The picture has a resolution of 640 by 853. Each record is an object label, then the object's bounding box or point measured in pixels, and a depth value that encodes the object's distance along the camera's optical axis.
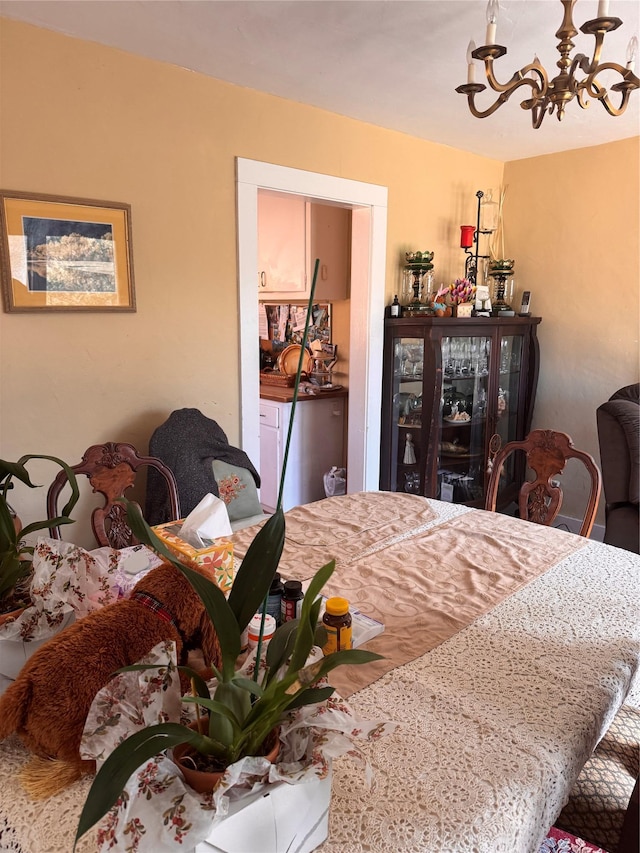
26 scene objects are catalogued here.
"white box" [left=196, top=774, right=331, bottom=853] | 0.56
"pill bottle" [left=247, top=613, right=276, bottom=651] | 0.92
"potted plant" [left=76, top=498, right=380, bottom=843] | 0.59
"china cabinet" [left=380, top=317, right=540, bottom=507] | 3.11
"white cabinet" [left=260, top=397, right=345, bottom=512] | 3.53
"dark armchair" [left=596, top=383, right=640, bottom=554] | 2.45
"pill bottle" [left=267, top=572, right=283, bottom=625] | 1.05
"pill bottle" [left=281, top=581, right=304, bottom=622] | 1.04
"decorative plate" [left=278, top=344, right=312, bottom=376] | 3.92
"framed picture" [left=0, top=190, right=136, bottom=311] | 1.93
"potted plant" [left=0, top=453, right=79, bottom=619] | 0.95
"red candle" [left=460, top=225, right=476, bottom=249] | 3.38
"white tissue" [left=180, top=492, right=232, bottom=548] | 1.17
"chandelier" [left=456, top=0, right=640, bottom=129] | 1.28
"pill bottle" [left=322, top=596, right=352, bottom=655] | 0.99
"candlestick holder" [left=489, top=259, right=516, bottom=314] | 3.55
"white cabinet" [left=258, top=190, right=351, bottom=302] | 3.42
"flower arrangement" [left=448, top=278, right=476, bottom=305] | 3.21
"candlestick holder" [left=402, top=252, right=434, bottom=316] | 3.16
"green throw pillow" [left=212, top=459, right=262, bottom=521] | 2.35
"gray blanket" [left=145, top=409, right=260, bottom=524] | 2.21
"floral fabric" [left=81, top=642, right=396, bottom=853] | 0.54
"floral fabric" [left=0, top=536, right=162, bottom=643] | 0.87
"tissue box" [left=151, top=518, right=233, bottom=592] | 1.09
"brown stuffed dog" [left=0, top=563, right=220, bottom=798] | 0.71
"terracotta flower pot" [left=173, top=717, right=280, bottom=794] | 0.59
